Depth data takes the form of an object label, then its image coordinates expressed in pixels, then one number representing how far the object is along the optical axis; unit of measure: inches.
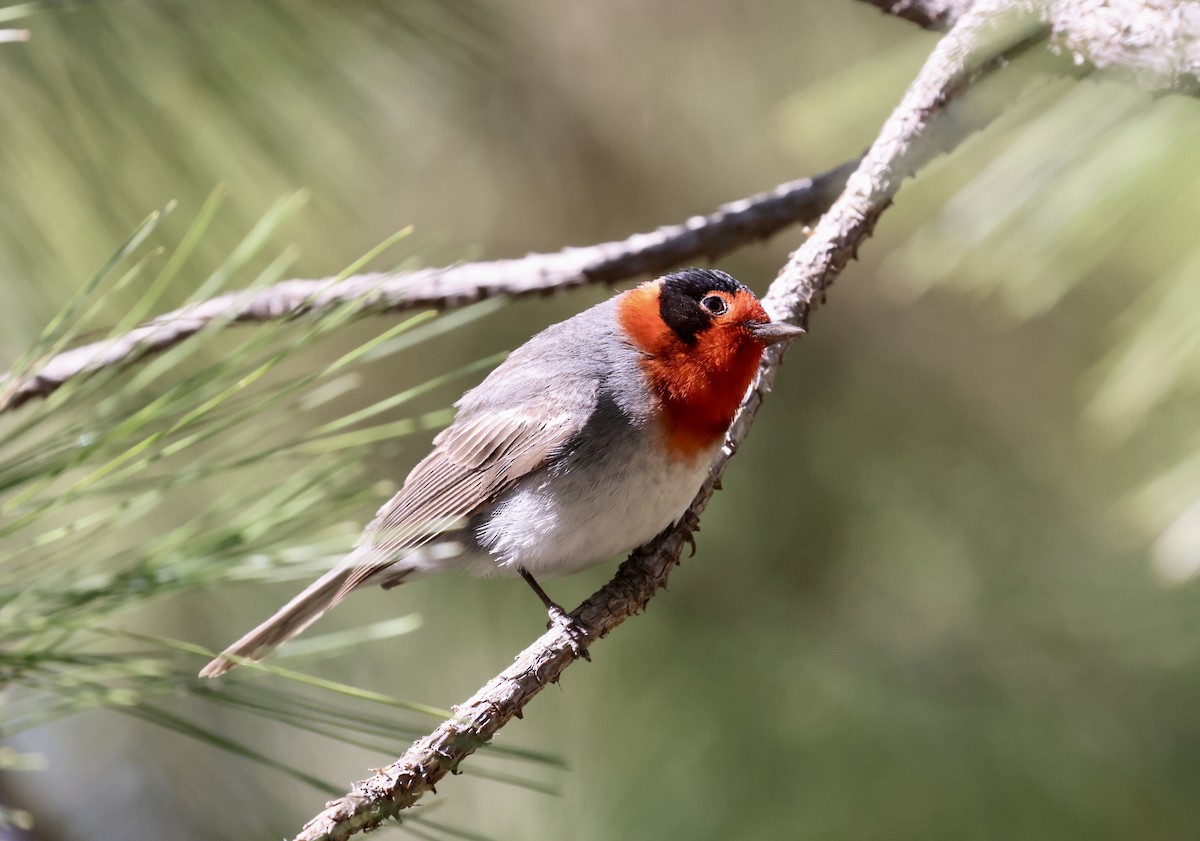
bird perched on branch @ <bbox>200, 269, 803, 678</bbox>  159.9
